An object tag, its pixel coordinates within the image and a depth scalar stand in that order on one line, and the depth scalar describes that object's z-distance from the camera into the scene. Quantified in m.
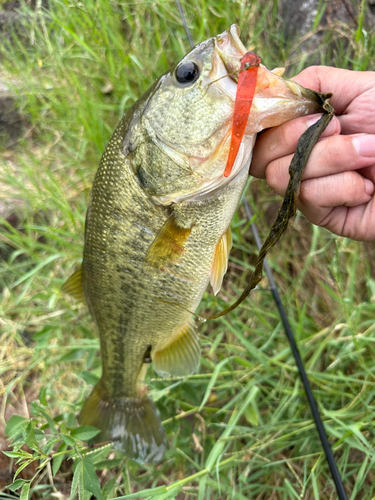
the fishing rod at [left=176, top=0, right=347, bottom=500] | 0.30
